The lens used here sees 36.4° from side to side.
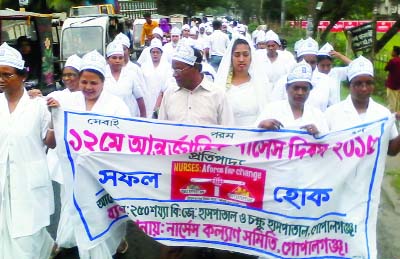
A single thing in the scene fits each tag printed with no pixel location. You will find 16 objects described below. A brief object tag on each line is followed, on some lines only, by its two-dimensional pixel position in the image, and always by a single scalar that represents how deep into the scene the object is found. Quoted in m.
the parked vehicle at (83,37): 15.66
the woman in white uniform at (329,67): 7.10
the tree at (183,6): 69.56
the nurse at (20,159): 4.40
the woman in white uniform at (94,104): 4.57
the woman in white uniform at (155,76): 8.63
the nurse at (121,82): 7.03
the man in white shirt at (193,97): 4.72
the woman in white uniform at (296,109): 4.43
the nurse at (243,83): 5.34
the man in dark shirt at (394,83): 13.57
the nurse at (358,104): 4.46
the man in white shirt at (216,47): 16.12
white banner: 4.28
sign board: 15.03
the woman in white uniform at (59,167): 5.25
